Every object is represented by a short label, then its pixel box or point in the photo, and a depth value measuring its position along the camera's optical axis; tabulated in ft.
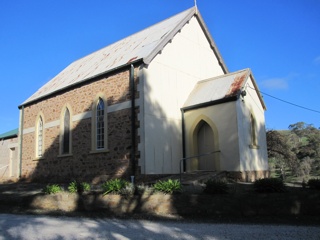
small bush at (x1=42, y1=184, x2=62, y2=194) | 39.50
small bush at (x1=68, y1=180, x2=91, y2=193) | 38.81
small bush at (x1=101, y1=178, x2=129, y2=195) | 35.79
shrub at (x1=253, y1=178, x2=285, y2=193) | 30.30
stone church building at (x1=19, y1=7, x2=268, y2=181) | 50.75
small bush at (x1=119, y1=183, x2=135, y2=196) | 33.83
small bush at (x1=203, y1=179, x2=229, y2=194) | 31.63
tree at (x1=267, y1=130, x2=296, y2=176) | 82.69
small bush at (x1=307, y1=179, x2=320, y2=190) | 31.58
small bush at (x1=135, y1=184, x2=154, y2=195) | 33.86
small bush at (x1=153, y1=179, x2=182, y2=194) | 33.24
